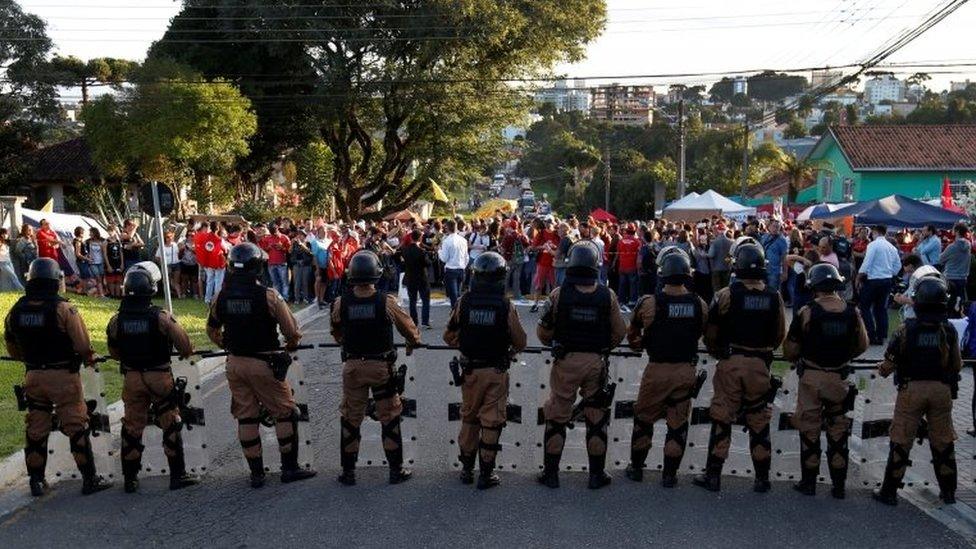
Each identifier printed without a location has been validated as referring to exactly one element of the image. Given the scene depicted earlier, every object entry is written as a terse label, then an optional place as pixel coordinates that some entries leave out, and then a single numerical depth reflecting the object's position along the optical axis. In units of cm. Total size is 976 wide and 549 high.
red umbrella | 2746
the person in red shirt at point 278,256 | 1767
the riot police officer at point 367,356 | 678
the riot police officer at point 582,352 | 670
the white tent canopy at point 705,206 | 2614
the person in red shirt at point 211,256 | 1727
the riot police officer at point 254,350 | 670
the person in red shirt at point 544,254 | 1805
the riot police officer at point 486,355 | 674
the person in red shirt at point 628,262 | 1752
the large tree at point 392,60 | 3484
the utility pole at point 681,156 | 3569
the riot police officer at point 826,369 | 645
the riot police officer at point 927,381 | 627
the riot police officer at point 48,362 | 654
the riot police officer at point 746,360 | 661
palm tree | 4822
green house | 4212
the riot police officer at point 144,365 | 662
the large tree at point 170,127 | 2844
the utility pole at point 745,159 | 4547
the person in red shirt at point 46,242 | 1758
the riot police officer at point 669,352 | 664
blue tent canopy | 2038
